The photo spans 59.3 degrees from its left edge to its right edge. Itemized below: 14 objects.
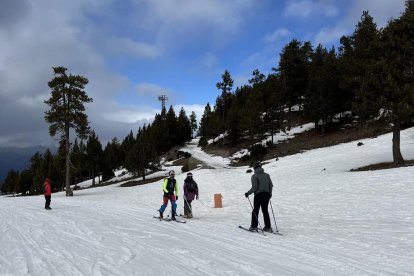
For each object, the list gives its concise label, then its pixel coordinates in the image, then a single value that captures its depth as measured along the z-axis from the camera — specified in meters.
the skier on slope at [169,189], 15.33
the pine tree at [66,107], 36.62
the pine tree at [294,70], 73.25
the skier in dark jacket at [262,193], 11.85
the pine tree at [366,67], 27.39
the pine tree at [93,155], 67.38
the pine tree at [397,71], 25.98
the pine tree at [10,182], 108.57
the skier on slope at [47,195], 20.84
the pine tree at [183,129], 94.94
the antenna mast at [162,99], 118.47
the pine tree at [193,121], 129.29
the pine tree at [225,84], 97.50
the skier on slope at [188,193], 16.28
